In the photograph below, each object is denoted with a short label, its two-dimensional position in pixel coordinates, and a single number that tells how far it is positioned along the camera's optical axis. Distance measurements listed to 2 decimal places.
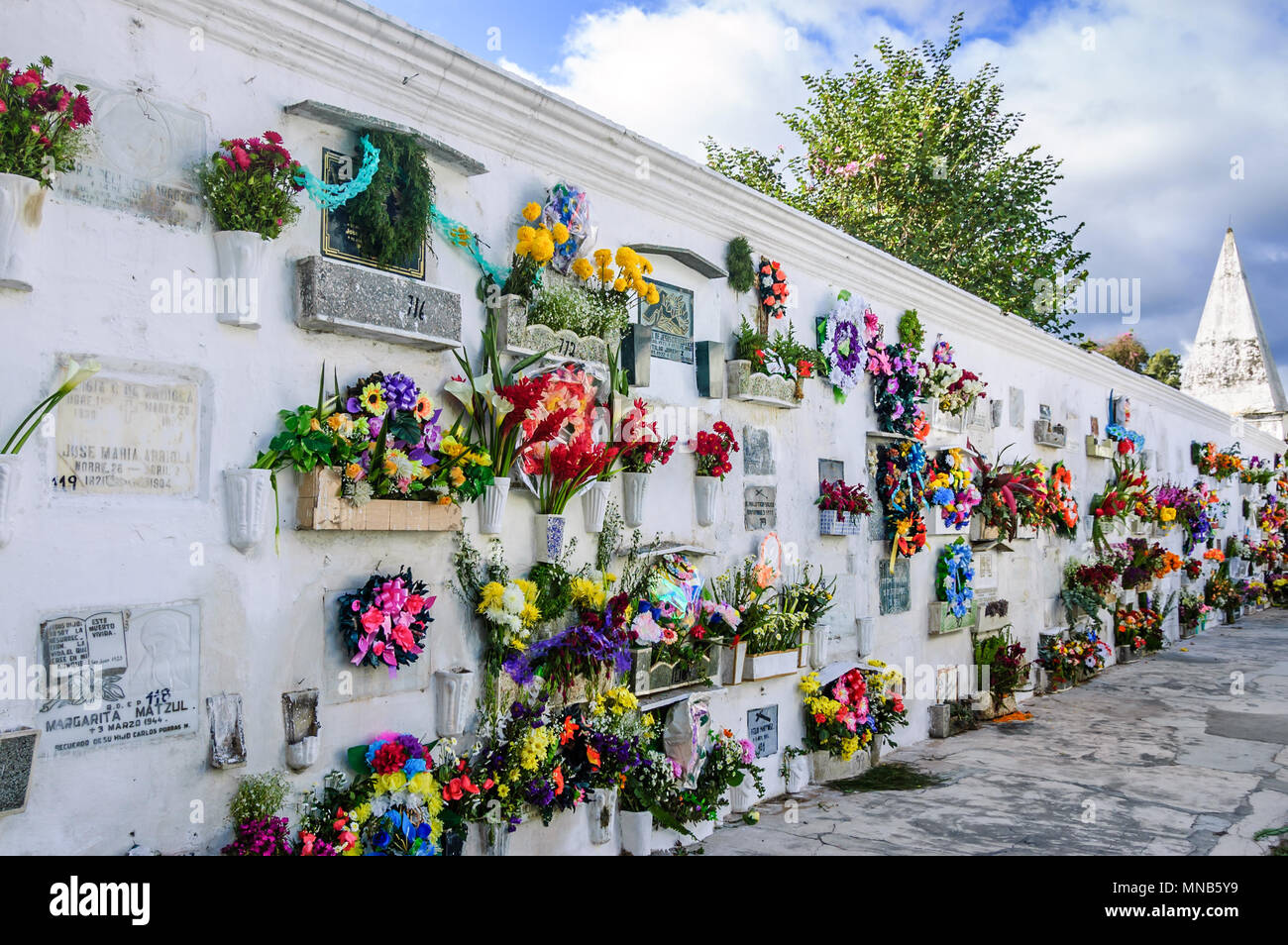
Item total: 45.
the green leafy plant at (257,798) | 3.33
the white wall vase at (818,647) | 6.47
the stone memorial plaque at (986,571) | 9.21
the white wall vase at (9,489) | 2.80
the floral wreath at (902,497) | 7.61
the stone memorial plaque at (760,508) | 6.20
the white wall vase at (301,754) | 3.50
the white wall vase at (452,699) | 4.05
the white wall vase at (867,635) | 7.20
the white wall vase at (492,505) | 4.30
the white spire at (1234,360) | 23.98
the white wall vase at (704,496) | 5.67
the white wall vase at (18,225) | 2.82
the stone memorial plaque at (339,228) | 3.80
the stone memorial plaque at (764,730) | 6.02
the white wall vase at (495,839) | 4.10
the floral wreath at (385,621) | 3.68
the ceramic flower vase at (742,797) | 5.70
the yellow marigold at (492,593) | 4.21
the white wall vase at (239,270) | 3.39
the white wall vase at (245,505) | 3.38
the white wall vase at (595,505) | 4.85
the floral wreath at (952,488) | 8.15
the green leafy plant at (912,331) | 8.03
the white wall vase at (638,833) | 4.82
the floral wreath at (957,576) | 8.34
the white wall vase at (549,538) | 4.57
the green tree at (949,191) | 16.80
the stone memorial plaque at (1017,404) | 10.10
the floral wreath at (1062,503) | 10.53
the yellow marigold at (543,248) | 4.45
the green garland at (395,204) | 3.87
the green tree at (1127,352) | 32.53
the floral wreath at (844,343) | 7.07
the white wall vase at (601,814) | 4.72
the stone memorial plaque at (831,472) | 7.00
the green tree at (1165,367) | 32.75
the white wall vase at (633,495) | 5.11
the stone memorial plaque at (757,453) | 6.23
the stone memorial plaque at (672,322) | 5.49
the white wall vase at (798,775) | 6.21
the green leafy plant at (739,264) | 6.13
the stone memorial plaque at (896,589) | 7.60
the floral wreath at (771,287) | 6.34
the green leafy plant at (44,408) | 2.89
